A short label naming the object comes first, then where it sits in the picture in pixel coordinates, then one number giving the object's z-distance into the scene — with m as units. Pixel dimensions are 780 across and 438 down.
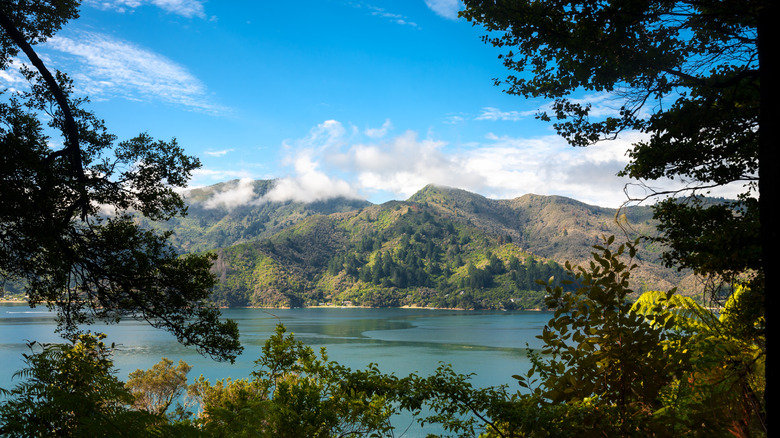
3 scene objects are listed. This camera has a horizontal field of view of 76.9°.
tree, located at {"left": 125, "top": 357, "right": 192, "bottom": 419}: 21.73
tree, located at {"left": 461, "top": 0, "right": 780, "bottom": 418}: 4.68
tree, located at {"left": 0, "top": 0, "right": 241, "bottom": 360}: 6.00
